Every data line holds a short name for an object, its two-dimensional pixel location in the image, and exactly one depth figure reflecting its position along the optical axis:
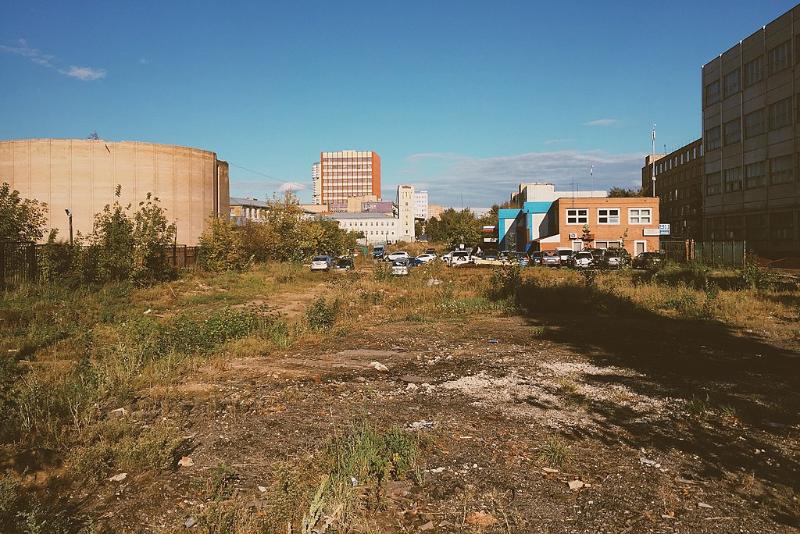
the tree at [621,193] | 100.96
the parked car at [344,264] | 42.98
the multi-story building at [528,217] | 69.38
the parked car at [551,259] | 43.75
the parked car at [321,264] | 41.19
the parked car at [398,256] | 50.41
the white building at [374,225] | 161.12
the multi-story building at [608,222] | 57.28
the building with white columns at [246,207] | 122.39
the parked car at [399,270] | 29.14
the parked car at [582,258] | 40.25
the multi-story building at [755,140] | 43.94
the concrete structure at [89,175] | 52.44
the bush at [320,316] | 13.99
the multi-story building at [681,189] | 85.44
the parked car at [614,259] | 27.86
